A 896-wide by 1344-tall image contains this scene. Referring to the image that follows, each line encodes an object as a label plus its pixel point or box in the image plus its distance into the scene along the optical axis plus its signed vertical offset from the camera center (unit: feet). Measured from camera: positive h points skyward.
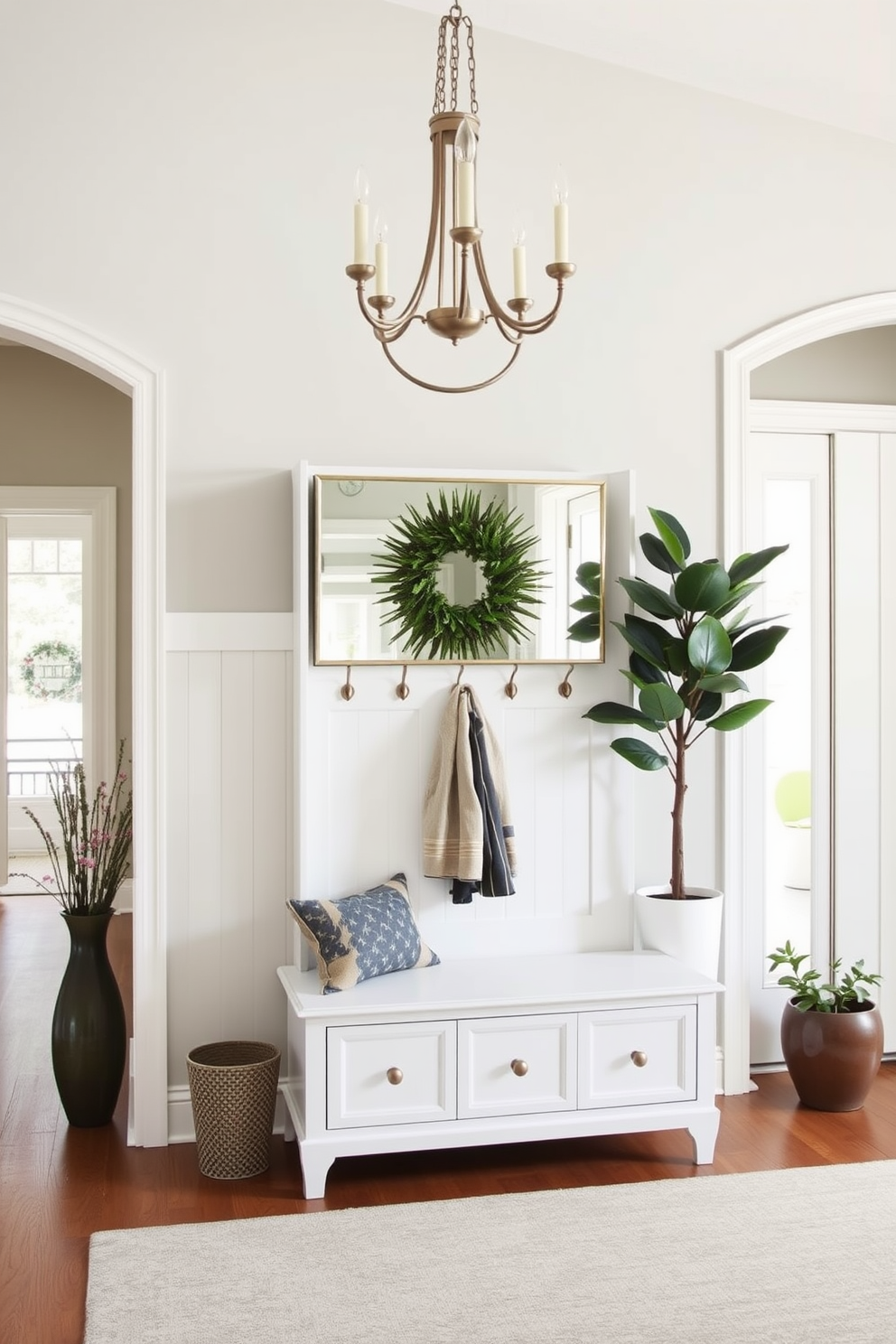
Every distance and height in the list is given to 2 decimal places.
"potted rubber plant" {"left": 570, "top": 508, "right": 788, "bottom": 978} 11.41 -0.02
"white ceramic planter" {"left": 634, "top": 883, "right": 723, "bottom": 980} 11.91 -2.47
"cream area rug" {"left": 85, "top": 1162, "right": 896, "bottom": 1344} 8.32 -4.31
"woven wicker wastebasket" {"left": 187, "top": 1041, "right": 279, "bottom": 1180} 10.68 -3.79
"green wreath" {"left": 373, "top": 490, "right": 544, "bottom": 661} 11.68 +0.82
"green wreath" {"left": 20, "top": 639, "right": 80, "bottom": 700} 28.14 -0.10
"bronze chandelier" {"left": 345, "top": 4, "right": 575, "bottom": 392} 6.64 +2.31
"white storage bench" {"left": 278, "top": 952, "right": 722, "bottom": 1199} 10.39 -3.31
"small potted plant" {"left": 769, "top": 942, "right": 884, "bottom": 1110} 12.22 -3.61
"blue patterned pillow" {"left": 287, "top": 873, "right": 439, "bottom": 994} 10.75 -2.32
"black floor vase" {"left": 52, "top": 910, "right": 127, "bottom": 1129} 11.76 -3.41
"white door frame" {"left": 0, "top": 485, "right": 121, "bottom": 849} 22.81 +0.78
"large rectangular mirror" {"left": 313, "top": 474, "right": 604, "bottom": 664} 11.57 +0.90
